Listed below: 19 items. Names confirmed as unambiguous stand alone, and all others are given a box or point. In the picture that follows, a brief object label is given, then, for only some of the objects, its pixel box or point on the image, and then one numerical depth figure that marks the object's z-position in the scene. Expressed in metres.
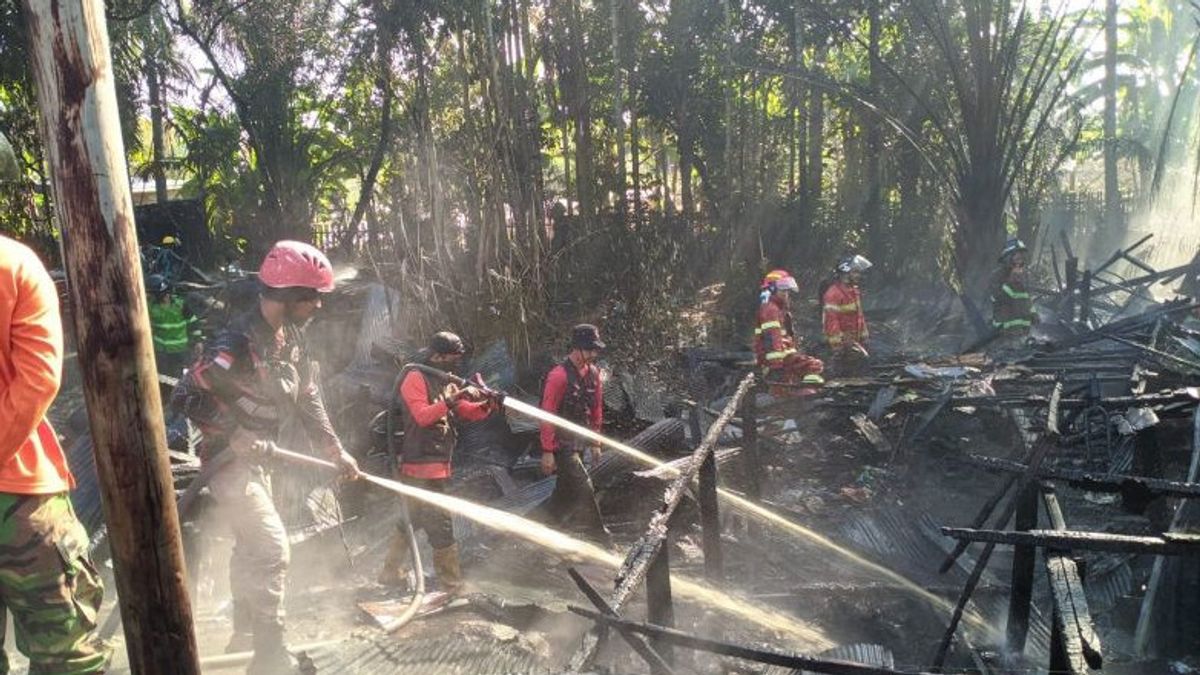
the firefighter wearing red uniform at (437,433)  5.42
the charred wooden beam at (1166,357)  7.26
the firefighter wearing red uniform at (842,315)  9.38
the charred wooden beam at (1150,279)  10.94
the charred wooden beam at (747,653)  2.41
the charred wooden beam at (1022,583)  3.85
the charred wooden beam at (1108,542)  2.72
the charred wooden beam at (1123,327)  9.09
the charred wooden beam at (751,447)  6.75
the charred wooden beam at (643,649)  2.76
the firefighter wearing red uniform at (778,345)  8.45
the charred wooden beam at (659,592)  3.51
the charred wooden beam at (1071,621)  2.51
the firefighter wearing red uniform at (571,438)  6.27
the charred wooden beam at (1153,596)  4.04
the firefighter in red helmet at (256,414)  3.93
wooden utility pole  2.29
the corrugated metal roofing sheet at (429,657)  4.38
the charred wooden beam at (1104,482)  3.48
